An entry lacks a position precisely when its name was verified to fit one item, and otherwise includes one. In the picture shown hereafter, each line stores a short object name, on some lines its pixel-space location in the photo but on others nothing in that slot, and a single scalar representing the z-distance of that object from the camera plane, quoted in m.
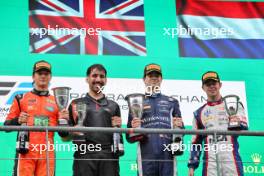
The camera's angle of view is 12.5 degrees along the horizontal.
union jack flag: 10.90
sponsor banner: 10.35
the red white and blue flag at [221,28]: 11.31
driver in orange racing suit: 7.61
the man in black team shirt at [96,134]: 7.58
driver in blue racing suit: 7.73
